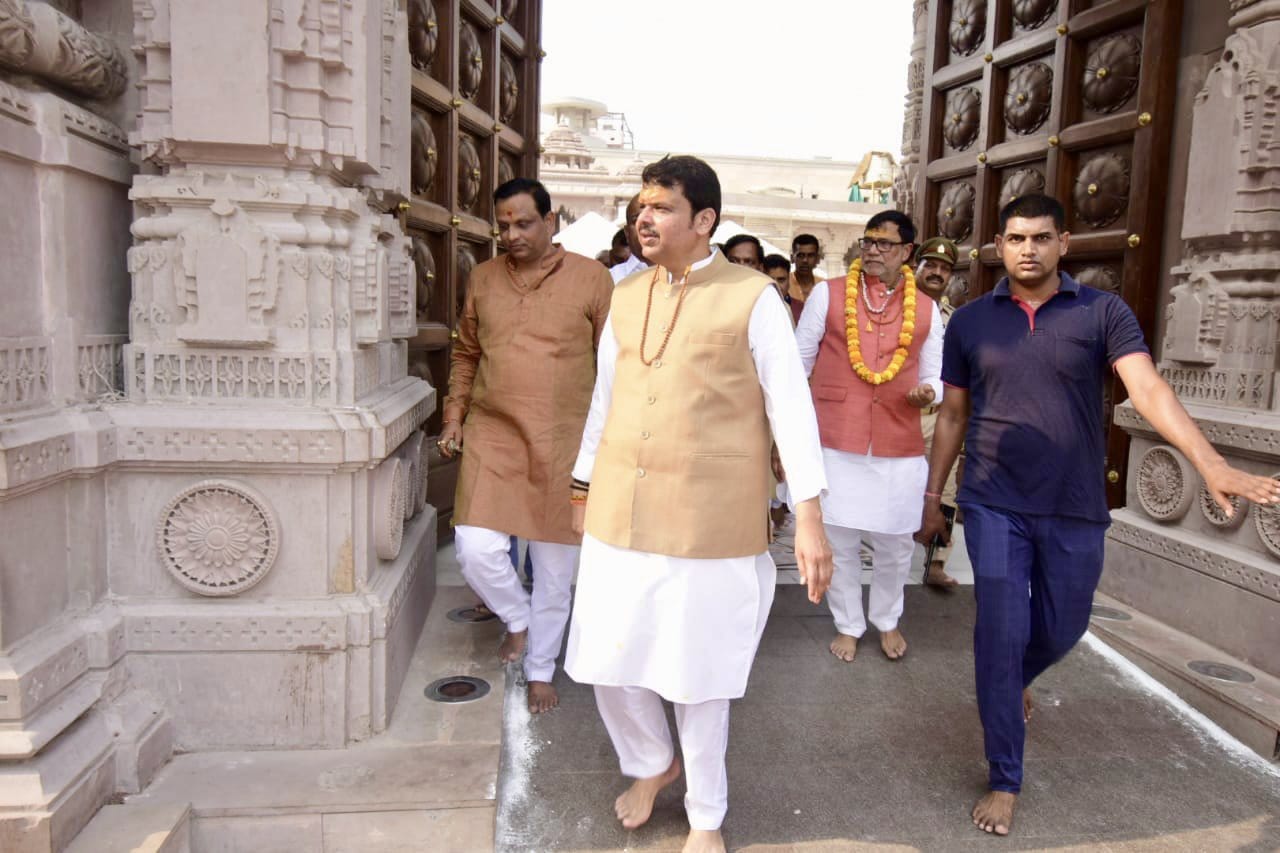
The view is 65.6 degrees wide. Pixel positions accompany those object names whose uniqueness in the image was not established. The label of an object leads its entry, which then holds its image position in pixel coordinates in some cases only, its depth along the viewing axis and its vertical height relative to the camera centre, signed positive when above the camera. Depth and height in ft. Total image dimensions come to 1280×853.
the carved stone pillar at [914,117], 24.47 +5.36
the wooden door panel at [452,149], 16.14 +2.98
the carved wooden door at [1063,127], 15.74 +3.79
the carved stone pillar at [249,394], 9.50 -0.86
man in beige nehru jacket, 8.30 -1.32
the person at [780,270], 21.02 +1.17
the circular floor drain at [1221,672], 12.23 -4.12
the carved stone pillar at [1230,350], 12.85 -0.12
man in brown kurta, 12.23 -1.27
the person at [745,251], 18.17 +1.36
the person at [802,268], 21.57 +1.31
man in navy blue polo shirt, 9.59 -1.35
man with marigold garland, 13.66 -1.10
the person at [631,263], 16.03 +0.94
